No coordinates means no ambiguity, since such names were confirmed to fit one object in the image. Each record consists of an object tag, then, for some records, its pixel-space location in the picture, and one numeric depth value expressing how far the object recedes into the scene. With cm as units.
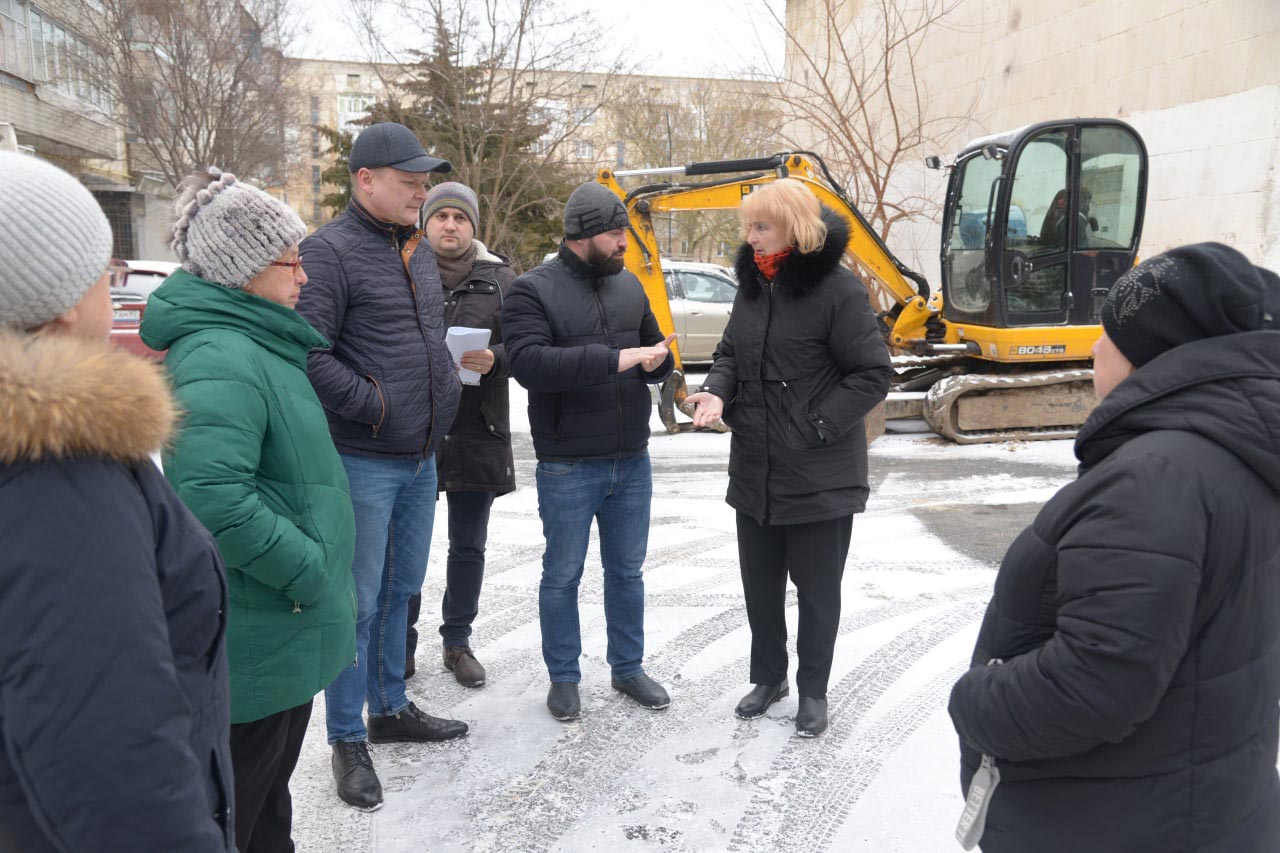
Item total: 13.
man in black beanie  367
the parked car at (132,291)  1035
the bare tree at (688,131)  2542
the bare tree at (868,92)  1459
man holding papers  415
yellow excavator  951
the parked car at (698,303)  1573
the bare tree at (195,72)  1994
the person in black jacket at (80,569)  114
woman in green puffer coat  212
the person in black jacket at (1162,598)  155
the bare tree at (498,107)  1967
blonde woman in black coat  356
